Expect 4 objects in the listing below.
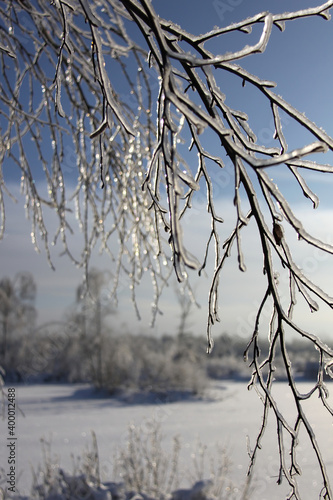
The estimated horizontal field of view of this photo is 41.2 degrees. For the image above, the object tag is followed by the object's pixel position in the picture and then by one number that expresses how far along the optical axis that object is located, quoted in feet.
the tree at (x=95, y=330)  40.24
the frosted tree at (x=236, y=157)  2.06
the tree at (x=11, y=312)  55.24
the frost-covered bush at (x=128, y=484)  10.63
